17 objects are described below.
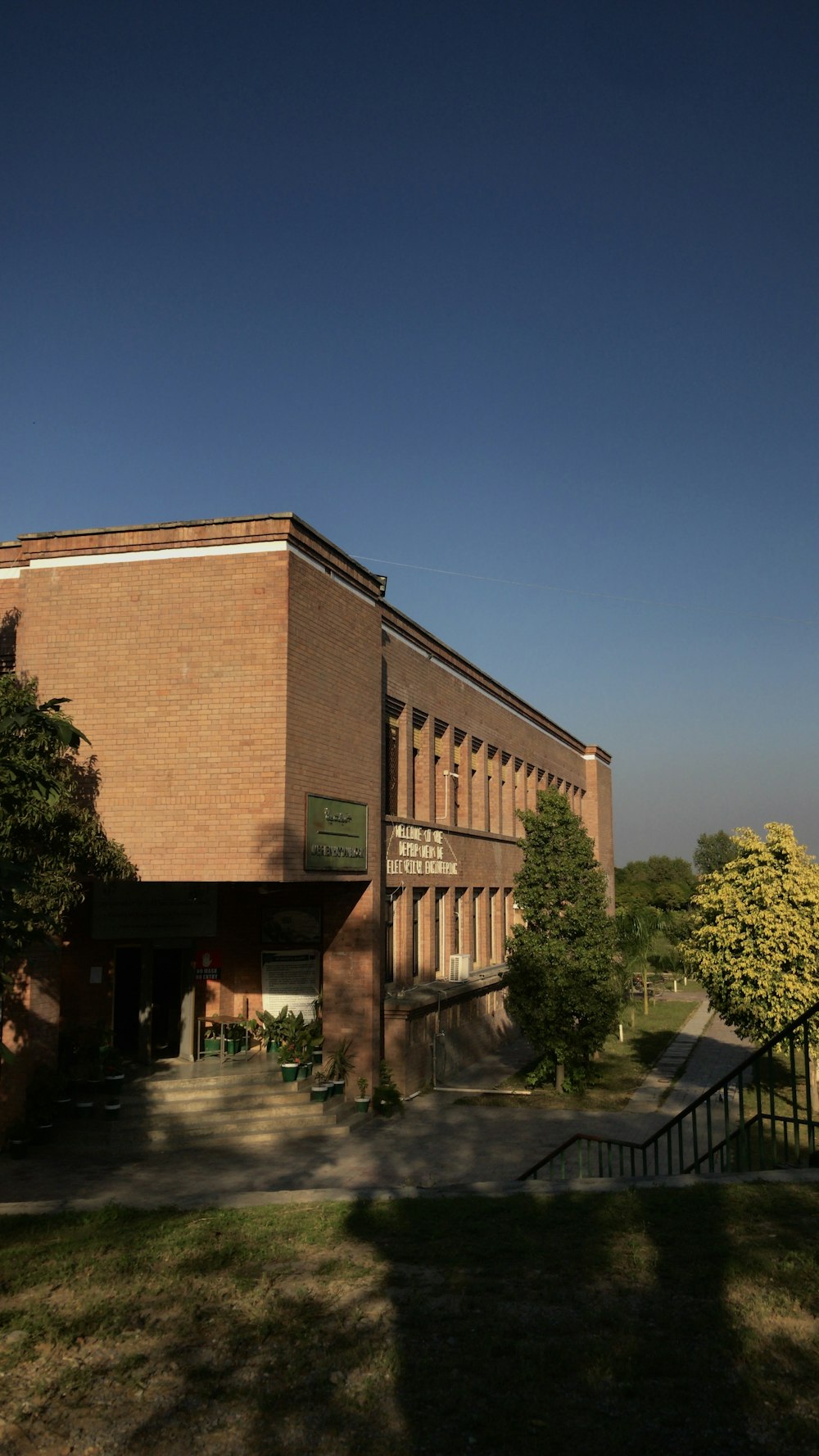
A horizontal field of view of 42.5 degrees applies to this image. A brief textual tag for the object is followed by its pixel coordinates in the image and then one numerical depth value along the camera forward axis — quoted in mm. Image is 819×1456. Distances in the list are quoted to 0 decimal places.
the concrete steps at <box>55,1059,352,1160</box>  16812
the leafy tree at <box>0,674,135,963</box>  12625
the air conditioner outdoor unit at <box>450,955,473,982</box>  26938
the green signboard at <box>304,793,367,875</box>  17562
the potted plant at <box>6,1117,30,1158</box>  15992
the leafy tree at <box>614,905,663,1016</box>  37656
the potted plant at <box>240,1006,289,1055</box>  19531
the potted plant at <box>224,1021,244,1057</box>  19984
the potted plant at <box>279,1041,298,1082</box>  18625
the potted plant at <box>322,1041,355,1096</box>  18953
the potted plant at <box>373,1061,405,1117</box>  19359
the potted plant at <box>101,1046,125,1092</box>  17500
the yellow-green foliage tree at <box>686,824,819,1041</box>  19047
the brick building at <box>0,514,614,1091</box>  16938
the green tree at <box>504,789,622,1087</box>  21312
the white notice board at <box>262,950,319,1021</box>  21219
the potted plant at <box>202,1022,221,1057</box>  20266
